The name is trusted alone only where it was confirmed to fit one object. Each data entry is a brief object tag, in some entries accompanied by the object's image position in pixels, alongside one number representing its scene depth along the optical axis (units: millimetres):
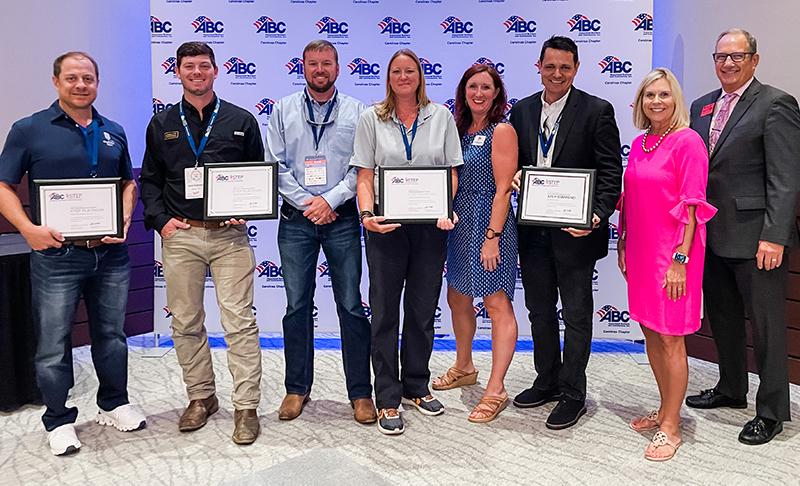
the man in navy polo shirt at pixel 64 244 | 2705
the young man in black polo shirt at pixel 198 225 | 2828
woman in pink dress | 2533
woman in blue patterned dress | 2881
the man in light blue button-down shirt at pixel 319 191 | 2881
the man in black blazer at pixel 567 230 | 2824
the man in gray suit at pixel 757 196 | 2713
